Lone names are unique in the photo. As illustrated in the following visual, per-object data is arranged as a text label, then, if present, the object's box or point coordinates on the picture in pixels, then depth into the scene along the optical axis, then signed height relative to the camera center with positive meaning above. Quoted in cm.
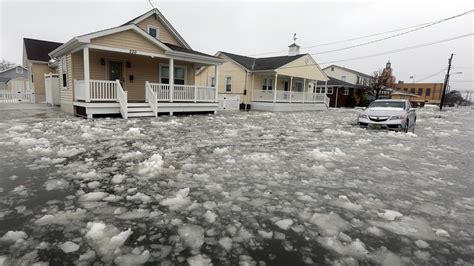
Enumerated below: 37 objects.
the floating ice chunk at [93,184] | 369 -133
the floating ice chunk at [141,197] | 328 -133
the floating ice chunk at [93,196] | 325 -133
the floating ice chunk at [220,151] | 598 -125
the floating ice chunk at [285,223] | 277 -135
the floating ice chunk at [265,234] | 258 -135
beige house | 1166 +118
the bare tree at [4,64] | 5712 +539
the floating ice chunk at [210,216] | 284 -134
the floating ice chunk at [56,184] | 359 -133
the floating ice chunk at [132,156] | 521 -128
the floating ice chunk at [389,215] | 306 -132
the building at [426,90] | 7594 +460
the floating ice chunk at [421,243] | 250 -134
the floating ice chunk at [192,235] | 239 -135
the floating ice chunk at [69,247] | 222 -135
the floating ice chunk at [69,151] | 529 -128
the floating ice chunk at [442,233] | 273 -134
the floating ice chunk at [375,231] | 272 -135
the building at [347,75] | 4469 +470
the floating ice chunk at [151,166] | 436 -127
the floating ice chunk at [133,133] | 770 -120
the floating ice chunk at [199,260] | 212 -135
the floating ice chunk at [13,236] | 234 -135
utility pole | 3866 +589
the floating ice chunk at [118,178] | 391 -131
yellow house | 2248 +175
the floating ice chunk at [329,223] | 273 -134
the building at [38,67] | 2133 +186
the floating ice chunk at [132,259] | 209 -135
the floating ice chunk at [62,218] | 268 -134
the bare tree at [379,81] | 3888 +341
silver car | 1061 -49
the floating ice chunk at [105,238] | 223 -134
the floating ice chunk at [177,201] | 315 -132
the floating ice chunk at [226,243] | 236 -135
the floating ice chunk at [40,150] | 541 -128
